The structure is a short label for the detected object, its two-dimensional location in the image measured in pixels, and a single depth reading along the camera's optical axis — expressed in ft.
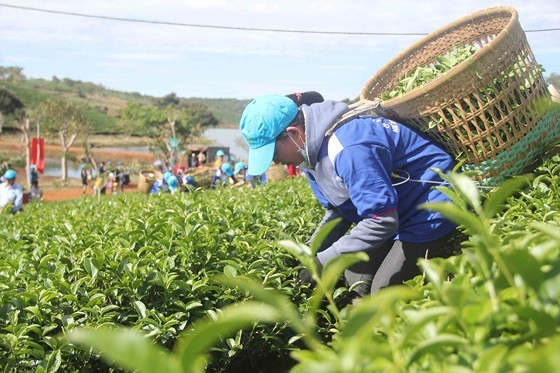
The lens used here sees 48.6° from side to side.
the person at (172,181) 39.23
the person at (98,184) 68.76
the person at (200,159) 71.99
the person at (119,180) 85.89
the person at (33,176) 66.92
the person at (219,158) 57.91
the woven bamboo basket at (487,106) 8.72
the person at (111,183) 83.87
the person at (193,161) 89.61
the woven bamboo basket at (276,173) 34.35
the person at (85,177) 90.21
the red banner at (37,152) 91.25
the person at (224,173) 43.70
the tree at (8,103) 204.74
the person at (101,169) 102.59
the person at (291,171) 35.15
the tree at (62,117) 134.41
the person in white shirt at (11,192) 30.68
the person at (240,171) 45.77
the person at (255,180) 23.49
